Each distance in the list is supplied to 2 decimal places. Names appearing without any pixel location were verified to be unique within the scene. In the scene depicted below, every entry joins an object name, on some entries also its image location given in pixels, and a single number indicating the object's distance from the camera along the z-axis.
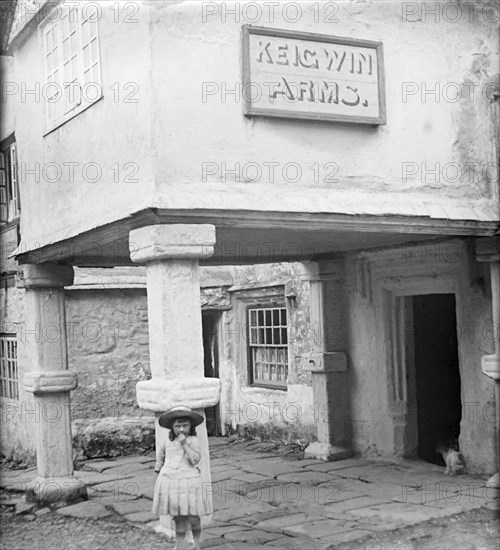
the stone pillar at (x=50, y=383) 8.57
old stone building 6.37
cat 8.95
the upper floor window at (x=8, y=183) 12.30
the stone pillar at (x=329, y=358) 10.39
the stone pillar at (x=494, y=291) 7.85
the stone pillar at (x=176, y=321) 6.24
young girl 6.06
